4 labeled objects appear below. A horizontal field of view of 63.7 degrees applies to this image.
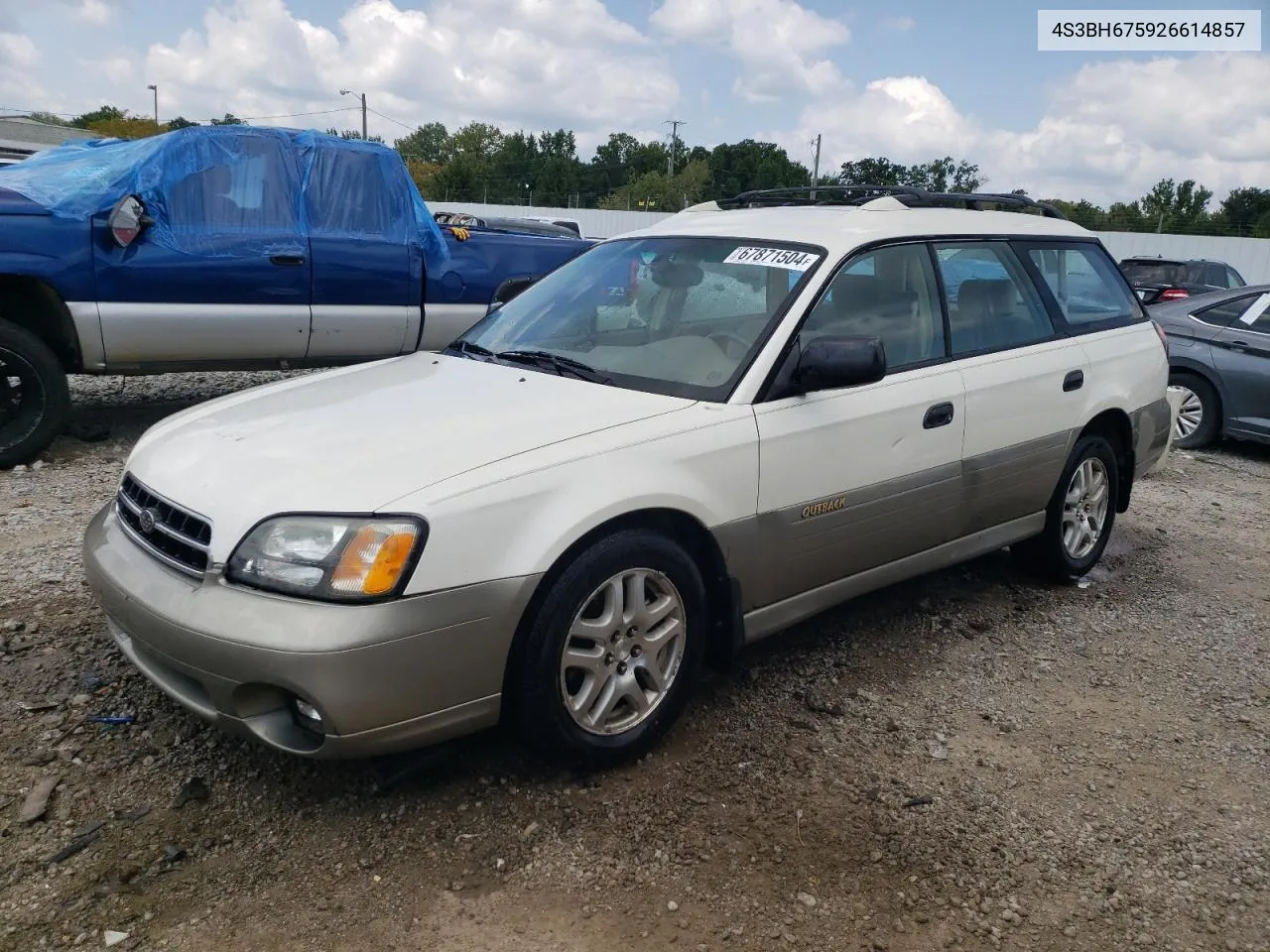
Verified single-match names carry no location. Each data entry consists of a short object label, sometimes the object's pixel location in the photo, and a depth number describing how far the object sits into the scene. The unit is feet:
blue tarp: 20.40
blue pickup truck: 19.19
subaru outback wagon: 8.41
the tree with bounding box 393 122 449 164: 334.03
